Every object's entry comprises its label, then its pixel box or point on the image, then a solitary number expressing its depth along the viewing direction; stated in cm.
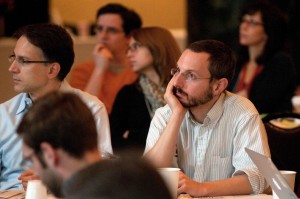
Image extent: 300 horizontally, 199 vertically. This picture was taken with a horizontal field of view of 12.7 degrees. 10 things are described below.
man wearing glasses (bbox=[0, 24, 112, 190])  642
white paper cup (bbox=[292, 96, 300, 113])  1082
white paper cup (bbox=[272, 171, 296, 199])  517
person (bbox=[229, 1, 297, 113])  937
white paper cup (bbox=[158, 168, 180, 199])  510
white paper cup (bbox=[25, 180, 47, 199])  481
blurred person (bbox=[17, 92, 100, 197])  334
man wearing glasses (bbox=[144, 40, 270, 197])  606
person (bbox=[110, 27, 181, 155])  833
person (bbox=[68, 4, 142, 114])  951
